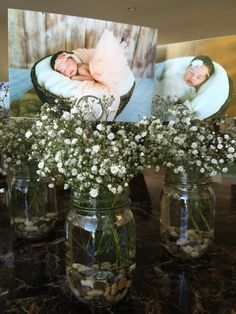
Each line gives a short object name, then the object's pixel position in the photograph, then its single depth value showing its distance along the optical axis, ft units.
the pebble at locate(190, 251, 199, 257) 3.06
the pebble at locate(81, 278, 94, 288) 2.39
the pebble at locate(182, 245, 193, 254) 3.06
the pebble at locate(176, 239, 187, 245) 3.08
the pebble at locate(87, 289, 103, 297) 2.39
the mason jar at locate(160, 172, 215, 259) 3.06
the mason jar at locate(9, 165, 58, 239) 3.47
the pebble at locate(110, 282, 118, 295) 2.42
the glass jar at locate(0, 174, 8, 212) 4.64
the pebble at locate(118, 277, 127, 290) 2.44
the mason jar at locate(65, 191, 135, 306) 2.40
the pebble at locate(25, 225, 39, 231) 3.48
